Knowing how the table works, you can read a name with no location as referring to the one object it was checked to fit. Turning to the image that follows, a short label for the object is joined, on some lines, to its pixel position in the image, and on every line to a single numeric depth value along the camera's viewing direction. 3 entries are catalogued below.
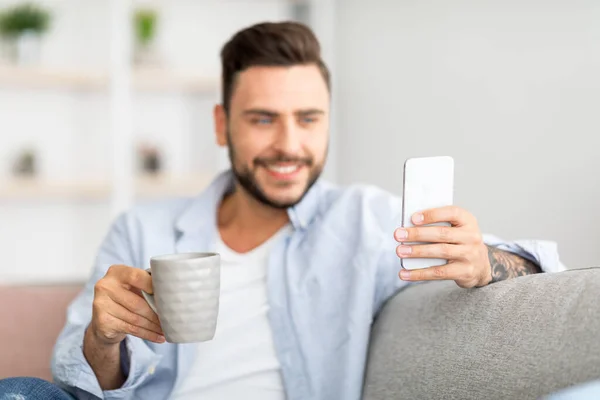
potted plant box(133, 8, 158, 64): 3.76
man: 1.29
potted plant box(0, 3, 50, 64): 3.62
